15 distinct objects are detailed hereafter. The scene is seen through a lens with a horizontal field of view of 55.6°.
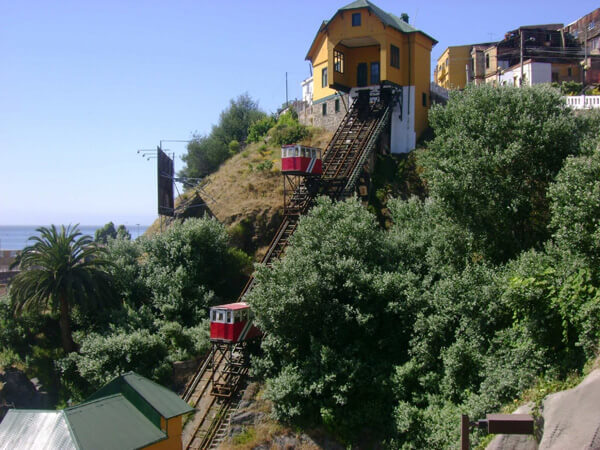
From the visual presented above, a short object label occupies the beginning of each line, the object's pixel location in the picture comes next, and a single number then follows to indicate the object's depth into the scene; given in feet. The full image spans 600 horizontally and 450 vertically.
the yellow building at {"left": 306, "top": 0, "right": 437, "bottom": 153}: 137.28
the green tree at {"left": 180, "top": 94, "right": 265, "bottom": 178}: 173.99
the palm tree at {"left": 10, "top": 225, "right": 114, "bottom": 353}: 105.70
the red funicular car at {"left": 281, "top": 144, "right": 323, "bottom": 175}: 116.26
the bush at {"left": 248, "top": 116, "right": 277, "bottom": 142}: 178.09
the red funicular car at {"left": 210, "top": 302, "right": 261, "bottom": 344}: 90.33
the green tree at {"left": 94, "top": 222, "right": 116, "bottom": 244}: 260.54
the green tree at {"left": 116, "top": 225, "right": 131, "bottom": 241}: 123.23
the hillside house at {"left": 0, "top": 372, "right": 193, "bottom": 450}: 59.36
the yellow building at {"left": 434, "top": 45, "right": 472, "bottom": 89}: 197.57
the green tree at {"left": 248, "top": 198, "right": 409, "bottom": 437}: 79.61
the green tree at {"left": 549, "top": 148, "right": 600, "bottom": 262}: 65.05
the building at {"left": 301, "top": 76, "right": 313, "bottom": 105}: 253.85
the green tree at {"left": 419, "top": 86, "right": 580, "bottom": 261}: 80.89
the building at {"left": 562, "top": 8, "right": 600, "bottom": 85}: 169.68
